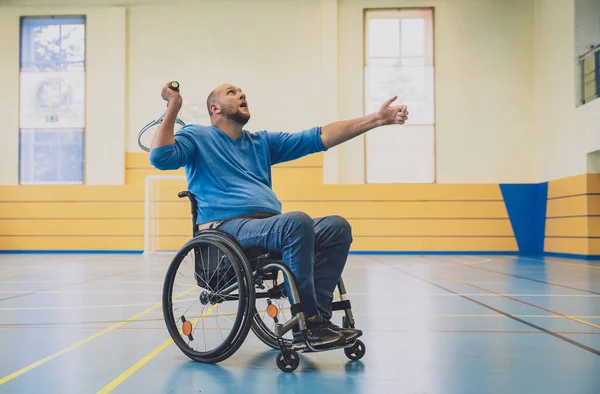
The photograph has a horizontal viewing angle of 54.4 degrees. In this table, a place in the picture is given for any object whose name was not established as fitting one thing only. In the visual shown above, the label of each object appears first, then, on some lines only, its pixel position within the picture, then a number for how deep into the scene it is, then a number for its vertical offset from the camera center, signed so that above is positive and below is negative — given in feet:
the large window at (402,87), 35.24 +6.86
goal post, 34.58 -0.91
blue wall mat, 34.76 -0.67
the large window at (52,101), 36.14 +6.19
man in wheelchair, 6.56 +0.20
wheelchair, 6.51 -1.08
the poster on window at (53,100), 36.24 +6.25
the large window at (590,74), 28.37 +6.29
